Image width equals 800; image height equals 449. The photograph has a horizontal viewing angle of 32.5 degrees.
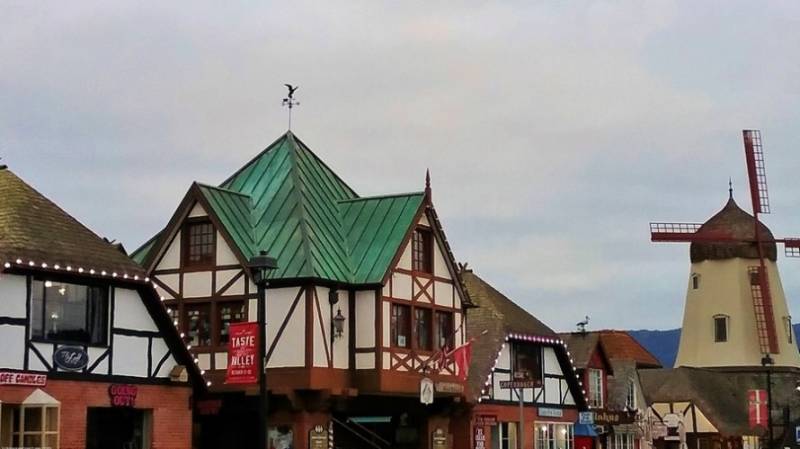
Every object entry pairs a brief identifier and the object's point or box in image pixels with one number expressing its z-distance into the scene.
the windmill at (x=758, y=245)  73.94
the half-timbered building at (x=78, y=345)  29.38
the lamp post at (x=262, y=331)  25.05
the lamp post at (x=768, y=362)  70.15
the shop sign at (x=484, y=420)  43.59
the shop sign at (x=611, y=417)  50.14
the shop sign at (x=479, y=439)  43.12
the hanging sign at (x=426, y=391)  36.97
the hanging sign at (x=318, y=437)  37.06
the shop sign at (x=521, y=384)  37.97
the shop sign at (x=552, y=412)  48.12
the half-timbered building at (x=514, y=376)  44.78
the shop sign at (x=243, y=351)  28.92
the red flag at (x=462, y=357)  39.25
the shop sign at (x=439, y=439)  41.28
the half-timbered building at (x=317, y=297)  36.75
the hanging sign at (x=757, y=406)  59.69
